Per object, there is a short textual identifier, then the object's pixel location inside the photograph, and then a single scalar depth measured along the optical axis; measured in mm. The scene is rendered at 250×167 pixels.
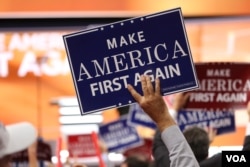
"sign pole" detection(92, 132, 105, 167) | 5557
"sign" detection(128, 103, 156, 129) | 8847
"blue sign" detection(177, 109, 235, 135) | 7661
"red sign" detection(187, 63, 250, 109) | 7381
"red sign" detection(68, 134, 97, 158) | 9442
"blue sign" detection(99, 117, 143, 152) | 10520
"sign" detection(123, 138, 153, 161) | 9952
